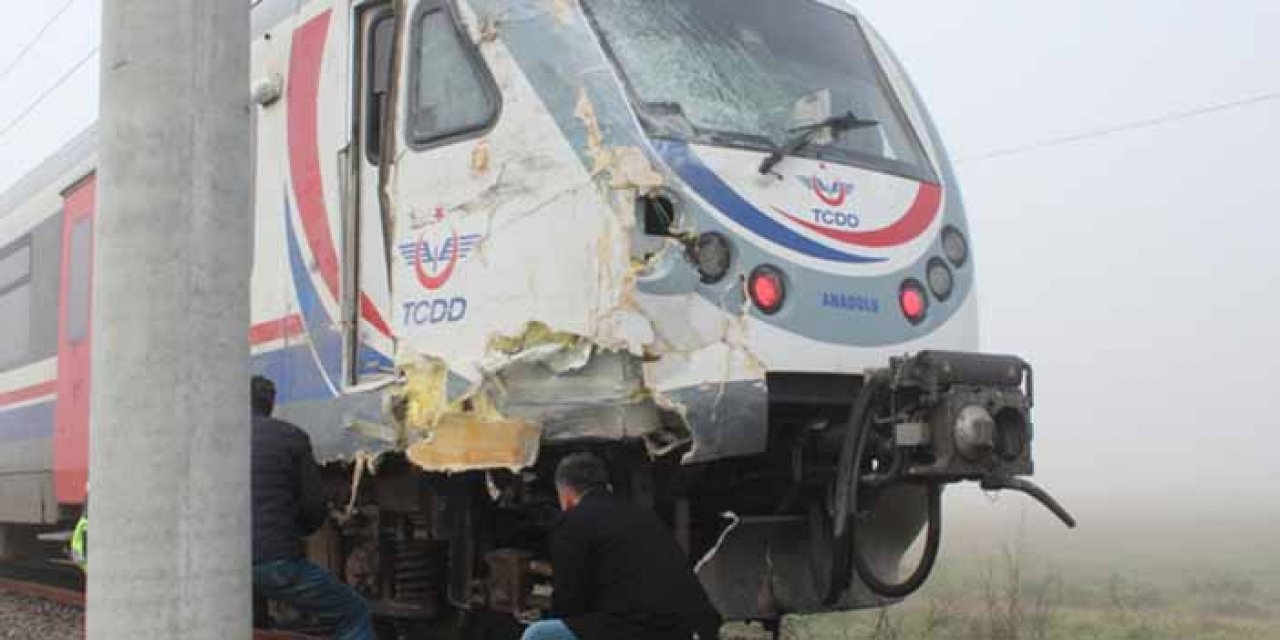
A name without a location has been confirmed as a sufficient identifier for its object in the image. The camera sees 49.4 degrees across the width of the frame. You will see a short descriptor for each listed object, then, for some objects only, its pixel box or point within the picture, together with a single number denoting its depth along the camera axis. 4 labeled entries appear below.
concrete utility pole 3.46
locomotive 4.84
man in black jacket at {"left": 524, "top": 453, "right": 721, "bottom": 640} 4.34
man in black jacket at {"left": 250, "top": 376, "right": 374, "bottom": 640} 5.39
